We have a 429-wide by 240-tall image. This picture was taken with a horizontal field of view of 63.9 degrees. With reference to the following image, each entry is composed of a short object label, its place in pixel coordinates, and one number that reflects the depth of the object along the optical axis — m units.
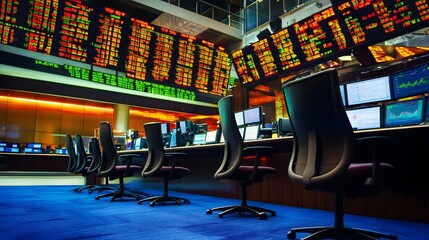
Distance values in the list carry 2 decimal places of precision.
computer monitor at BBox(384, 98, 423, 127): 2.67
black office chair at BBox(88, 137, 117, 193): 4.63
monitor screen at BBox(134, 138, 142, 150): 6.13
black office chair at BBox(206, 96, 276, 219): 2.64
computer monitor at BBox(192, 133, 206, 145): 5.12
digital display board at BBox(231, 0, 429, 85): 4.06
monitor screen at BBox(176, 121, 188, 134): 5.39
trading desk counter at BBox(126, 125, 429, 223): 2.55
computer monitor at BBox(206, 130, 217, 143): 4.87
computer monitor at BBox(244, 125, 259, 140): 4.22
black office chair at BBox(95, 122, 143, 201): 3.97
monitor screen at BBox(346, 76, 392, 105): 2.96
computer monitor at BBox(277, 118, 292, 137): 3.86
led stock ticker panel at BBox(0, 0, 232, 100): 4.94
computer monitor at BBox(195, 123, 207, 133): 5.33
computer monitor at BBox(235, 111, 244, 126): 4.53
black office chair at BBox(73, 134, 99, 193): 5.18
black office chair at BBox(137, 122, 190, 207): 3.55
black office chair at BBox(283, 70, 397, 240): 1.66
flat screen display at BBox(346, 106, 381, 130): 2.96
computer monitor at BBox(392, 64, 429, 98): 2.72
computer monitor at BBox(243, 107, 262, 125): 4.23
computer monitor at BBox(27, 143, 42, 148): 7.23
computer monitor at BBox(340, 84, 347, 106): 3.21
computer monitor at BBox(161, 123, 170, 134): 5.75
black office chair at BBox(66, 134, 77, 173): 5.70
